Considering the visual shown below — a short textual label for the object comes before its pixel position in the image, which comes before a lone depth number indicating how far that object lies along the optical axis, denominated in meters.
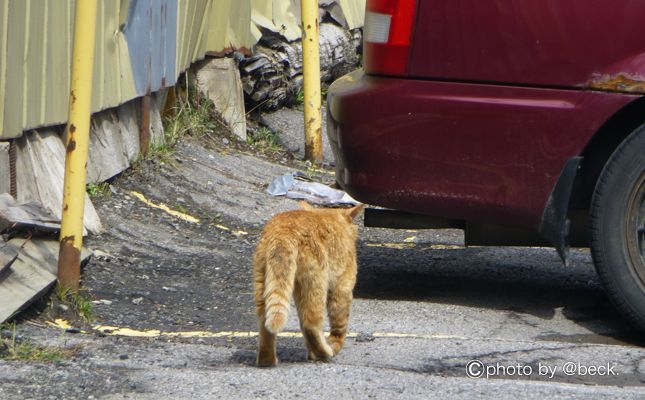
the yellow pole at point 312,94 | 22.30
